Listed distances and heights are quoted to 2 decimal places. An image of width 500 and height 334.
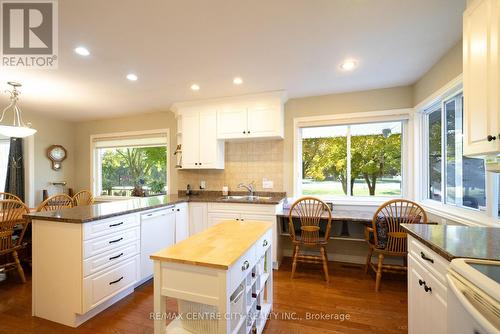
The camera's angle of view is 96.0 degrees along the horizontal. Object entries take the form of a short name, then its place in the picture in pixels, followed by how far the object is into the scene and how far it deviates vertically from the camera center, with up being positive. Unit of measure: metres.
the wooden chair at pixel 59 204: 2.92 -0.51
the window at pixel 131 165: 4.38 +0.04
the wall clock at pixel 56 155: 4.37 +0.25
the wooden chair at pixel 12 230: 2.42 -0.70
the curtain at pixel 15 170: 3.95 -0.04
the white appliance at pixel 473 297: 0.69 -0.46
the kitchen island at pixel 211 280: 1.10 -0.59
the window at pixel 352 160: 3.15 +0.09
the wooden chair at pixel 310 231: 2.64 -0.79
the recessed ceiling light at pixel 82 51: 2.06 +1.09
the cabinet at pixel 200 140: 3.51 +0.41
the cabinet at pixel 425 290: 1.12 -0.70
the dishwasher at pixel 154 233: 2.46 -0.78
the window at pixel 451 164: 1.94 +0.01
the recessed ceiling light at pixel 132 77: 2.63 +1.08
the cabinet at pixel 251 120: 3.21 +0.68
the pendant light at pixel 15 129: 2.63 +0.46
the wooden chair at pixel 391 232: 2.37 -0.72
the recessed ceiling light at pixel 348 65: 2.32 +1.07
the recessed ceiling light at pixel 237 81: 2.79 +1.08
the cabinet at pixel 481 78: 1.13 +0.48
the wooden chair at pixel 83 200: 3.67 -0.59
